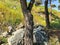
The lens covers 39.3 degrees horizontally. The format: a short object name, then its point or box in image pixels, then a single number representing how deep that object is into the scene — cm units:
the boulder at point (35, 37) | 573
